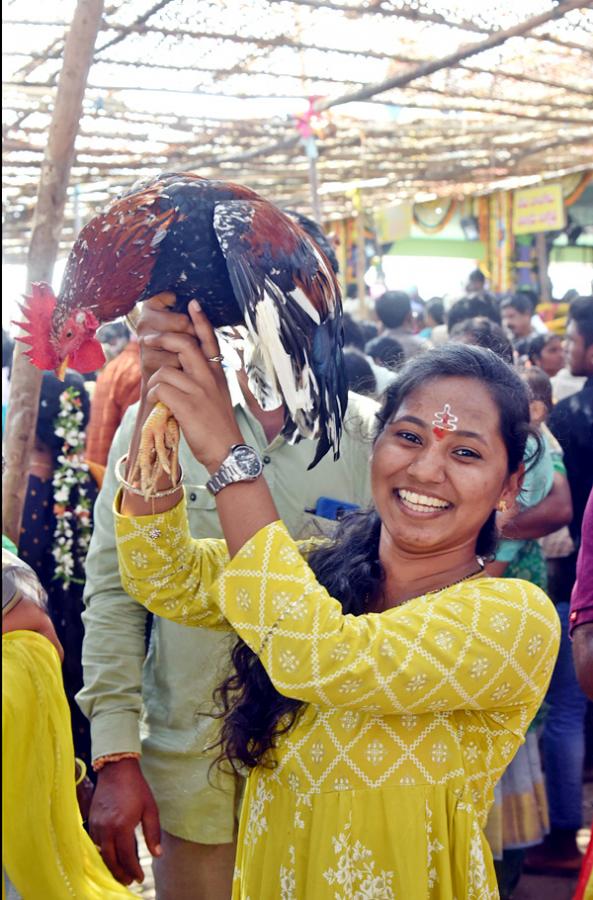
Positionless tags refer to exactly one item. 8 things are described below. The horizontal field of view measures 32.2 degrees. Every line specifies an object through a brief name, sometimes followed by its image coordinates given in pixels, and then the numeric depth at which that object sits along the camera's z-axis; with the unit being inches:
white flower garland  145.2
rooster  63.5
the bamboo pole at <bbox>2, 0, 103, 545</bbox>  86.0
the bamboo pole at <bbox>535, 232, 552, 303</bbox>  443.5
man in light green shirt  83.5
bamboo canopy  213.9
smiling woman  55.6
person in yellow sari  53.9
